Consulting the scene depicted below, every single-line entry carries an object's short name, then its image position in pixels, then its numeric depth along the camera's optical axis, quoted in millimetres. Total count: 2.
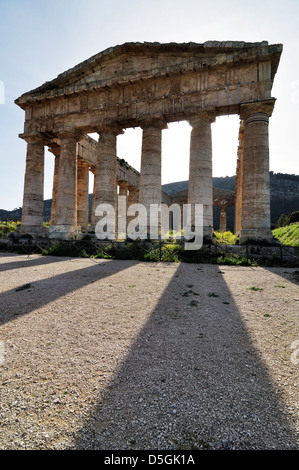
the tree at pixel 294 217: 33319
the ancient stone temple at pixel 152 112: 12555
